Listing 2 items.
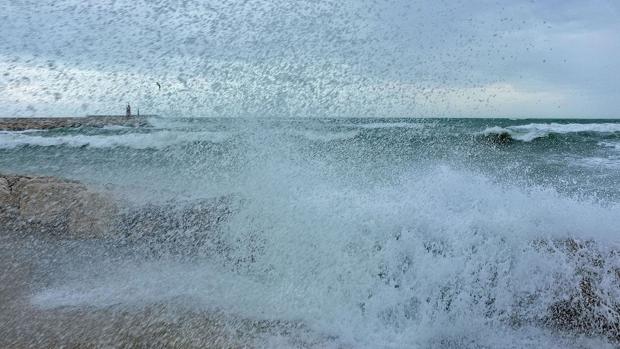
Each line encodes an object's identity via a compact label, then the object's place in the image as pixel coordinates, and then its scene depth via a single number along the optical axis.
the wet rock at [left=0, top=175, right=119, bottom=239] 5.13
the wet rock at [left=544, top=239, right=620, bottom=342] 3.14
